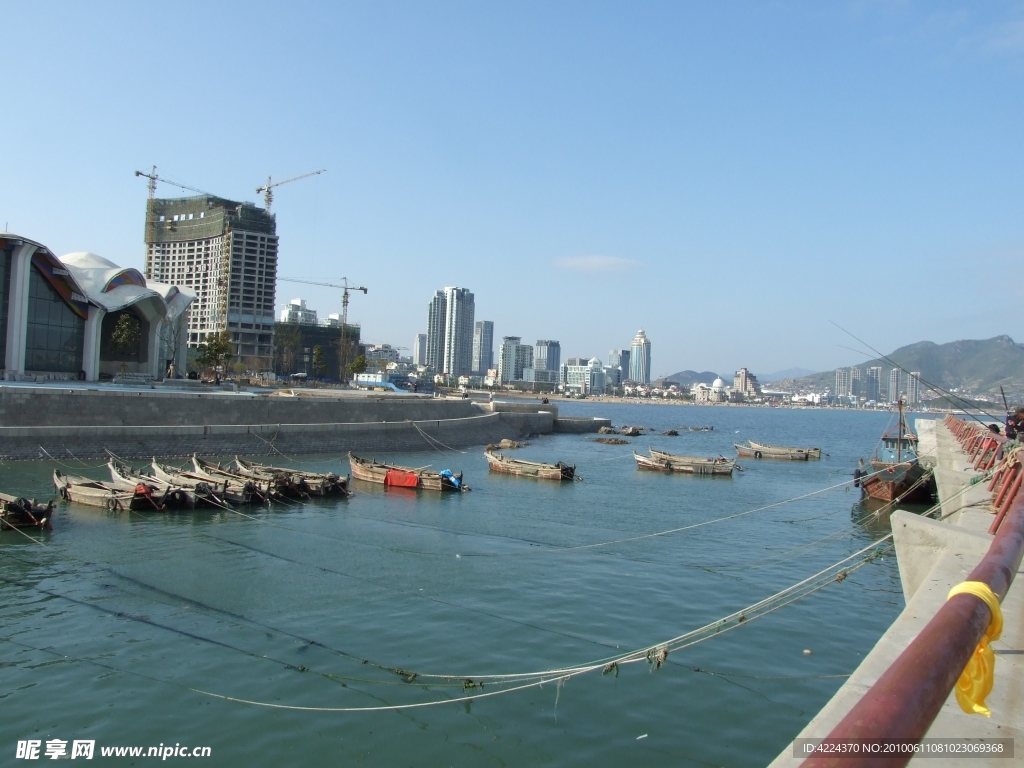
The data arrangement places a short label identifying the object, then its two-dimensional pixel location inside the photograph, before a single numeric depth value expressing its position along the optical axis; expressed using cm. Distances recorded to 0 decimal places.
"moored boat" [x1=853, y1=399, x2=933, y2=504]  3097
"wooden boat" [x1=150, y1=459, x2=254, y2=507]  2489
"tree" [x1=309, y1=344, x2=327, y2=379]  10054
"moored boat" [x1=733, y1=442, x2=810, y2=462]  5700
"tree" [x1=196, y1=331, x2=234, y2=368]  7288
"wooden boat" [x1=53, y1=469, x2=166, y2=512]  2320
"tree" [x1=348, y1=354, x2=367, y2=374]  10112
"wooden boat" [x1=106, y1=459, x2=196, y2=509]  2375
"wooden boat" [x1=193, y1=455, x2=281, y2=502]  2591
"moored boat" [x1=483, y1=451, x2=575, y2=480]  3762
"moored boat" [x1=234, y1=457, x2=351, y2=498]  2723
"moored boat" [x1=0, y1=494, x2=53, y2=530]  1958
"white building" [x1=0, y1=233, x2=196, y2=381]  4775
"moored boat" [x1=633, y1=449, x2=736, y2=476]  4378
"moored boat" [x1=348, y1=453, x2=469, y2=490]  3123
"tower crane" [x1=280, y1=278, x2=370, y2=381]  11984
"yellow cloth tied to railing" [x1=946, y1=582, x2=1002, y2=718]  291
